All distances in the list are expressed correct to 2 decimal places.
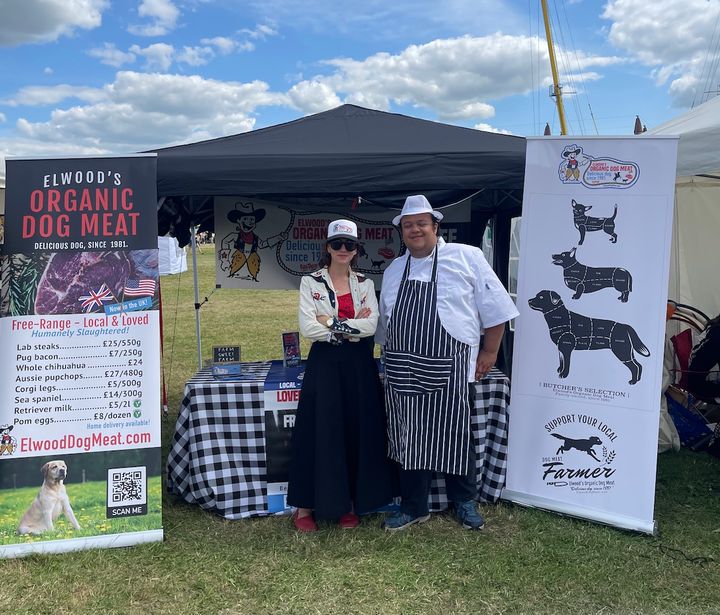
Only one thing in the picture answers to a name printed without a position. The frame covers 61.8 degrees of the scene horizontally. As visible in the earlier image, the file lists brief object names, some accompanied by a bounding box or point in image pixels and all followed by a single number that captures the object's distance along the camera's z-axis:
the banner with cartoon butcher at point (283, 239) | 4.30
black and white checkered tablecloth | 2.95
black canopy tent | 3.07
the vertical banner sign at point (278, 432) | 2.96
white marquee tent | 4.67
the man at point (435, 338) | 2.59
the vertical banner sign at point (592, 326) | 2.69
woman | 2.69
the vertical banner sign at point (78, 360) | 2.57
